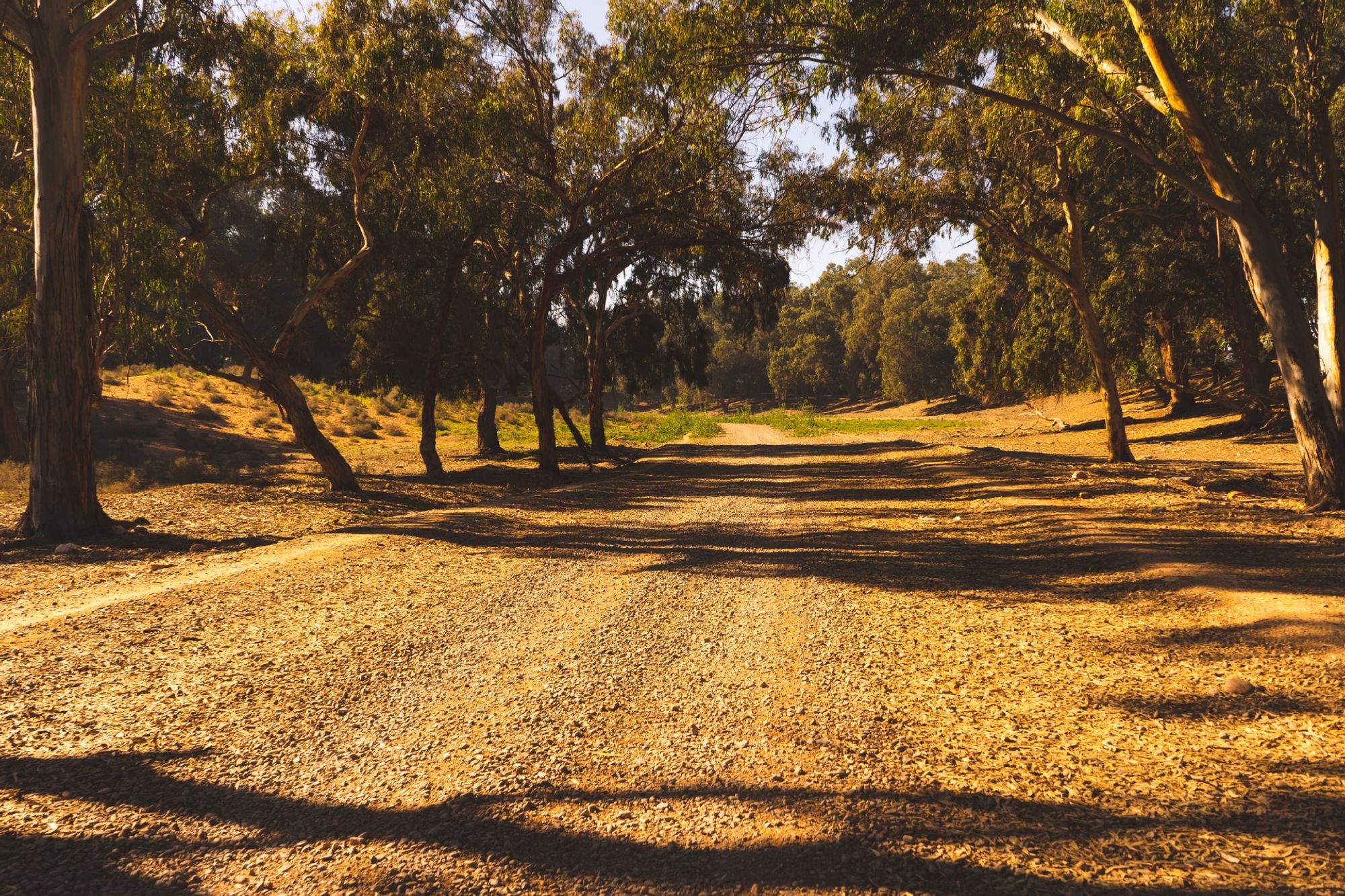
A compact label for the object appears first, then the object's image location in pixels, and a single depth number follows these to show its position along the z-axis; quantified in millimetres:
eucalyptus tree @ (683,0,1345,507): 8609
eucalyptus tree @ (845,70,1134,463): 14375
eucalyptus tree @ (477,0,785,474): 13203
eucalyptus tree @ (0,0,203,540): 9133
